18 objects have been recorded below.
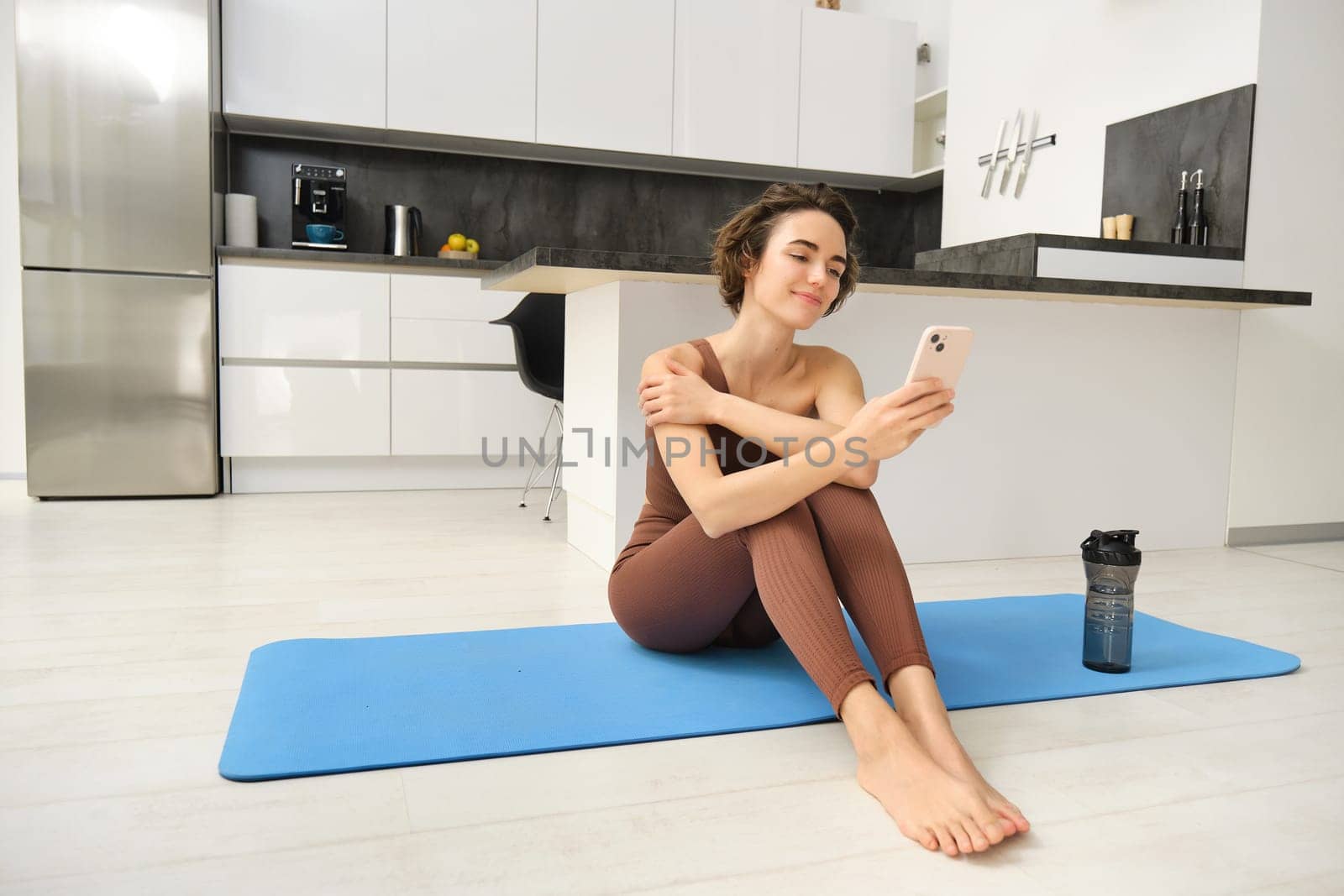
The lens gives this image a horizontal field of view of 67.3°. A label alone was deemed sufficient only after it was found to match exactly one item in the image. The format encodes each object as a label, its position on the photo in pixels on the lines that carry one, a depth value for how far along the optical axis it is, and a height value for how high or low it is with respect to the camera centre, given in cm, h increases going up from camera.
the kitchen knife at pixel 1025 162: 429 +77
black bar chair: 388 -1
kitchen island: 273 -17
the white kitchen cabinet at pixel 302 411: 418 -37
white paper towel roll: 426 +42
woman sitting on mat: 137 -28
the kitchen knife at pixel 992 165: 441 +78
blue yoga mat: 149 -61
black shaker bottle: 178 -47
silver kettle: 464 +44
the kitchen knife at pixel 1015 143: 435 +86
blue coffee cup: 441 +40
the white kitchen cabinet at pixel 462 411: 442 -37
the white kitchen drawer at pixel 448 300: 436 +12
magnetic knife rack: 420 +84
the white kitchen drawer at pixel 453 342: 438 -6
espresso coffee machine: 443 +54
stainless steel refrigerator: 376 +30
